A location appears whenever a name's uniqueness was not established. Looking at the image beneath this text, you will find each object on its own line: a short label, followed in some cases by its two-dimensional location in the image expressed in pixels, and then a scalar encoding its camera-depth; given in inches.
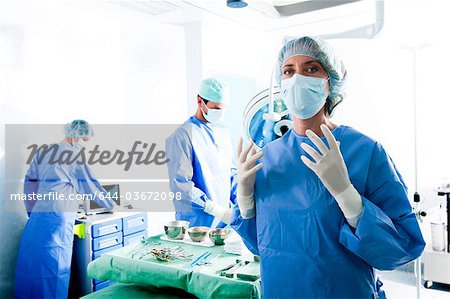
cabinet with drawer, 136.6
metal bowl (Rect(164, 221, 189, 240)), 94.0
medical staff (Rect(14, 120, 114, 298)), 124.3
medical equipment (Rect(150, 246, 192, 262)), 79.7
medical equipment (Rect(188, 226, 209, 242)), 91.4
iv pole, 102.7
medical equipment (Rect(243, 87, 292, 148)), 60.7
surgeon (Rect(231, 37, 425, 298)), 45.1
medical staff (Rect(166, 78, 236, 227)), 104.0
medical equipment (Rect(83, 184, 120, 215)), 147.6
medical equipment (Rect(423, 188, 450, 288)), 133.2
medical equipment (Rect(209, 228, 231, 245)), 89.2
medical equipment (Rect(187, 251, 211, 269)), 76.8
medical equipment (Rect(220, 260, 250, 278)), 70.2
